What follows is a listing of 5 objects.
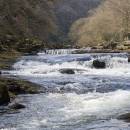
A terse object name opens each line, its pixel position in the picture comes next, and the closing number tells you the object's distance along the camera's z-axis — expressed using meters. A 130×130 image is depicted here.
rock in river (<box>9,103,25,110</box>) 16.89
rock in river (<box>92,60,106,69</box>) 33.38
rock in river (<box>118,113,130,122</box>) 14.02
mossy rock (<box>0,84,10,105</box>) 17.77
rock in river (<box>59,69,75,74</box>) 29.06
